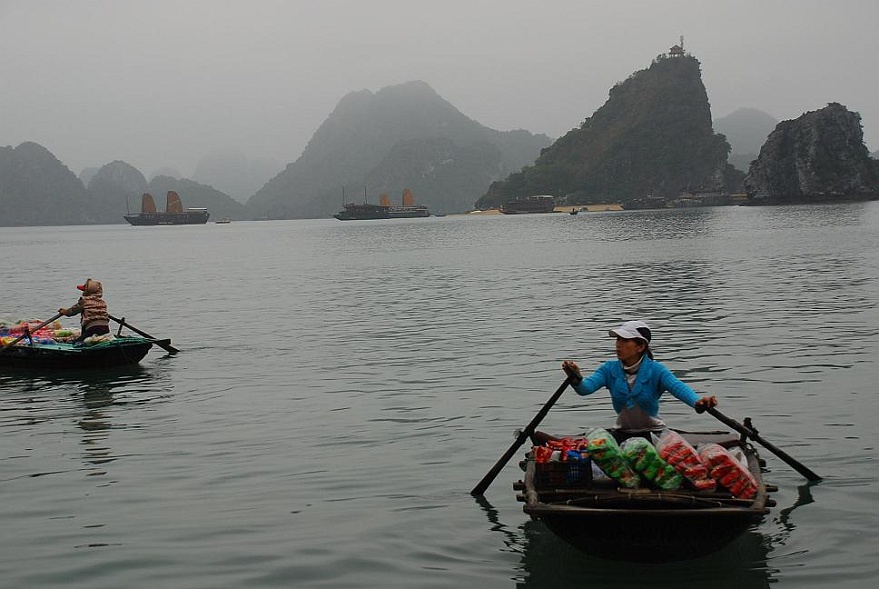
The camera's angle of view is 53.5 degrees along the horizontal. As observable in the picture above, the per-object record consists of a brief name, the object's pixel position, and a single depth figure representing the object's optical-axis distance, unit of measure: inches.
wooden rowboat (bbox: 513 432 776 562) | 302.2
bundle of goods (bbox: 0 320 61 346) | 845.5
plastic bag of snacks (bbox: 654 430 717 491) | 322.3
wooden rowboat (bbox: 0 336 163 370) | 805.2
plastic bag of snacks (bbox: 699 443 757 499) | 320.8
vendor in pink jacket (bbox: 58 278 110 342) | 834.2
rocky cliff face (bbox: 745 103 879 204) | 7465.6
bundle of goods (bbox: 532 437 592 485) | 333.7
